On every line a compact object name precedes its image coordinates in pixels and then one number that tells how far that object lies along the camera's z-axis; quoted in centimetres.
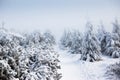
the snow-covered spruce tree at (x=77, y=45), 2588
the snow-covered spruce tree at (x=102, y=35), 2302
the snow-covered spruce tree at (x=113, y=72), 1113
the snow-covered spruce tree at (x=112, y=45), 1930
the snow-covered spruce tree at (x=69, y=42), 3877
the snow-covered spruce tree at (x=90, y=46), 1813
